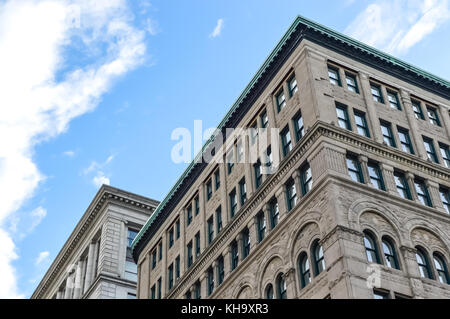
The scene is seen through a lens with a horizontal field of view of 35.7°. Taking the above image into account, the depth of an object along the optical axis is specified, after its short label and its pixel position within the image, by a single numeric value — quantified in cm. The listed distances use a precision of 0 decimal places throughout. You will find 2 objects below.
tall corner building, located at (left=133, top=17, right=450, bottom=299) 3569
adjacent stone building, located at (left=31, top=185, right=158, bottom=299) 6988
